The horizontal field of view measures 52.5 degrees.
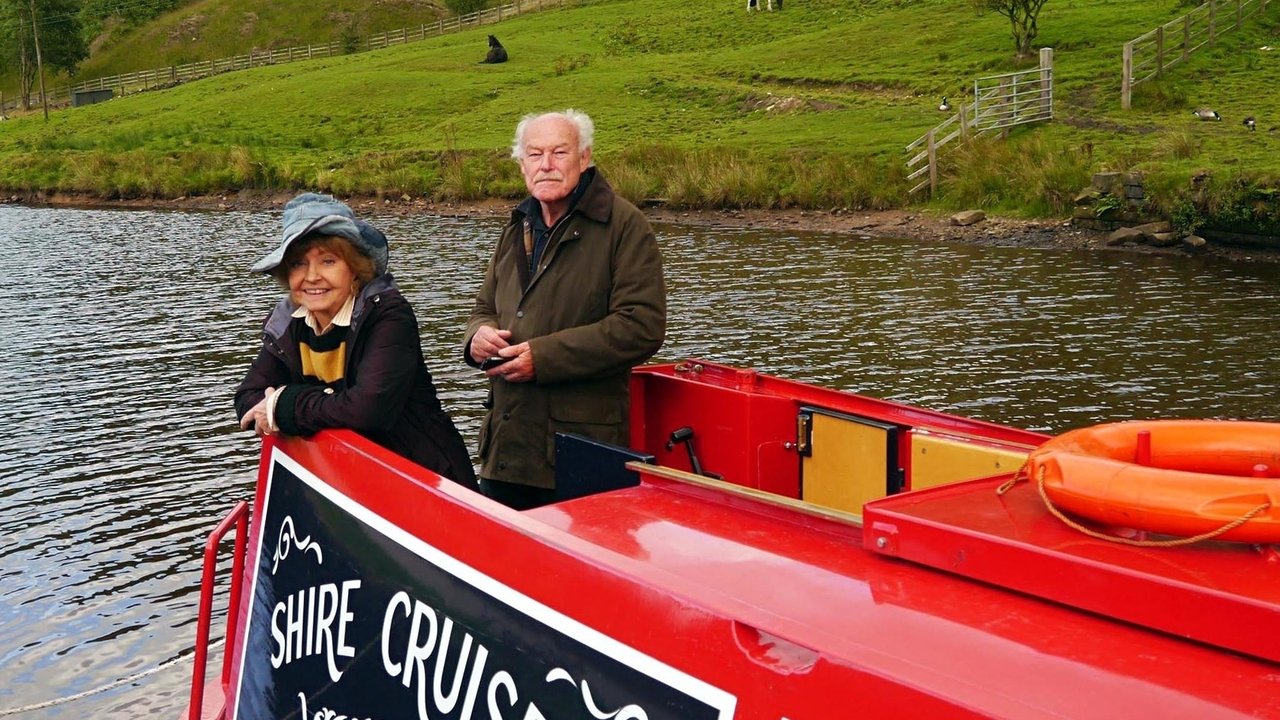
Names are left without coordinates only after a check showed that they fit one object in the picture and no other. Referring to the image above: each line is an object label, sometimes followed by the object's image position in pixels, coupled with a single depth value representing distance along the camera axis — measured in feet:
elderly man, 15.62
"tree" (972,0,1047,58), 120.26
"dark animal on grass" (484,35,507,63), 184.75
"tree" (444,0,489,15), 250.78
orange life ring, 8.61
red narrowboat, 8.02
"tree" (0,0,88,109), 264.93
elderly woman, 14.61
